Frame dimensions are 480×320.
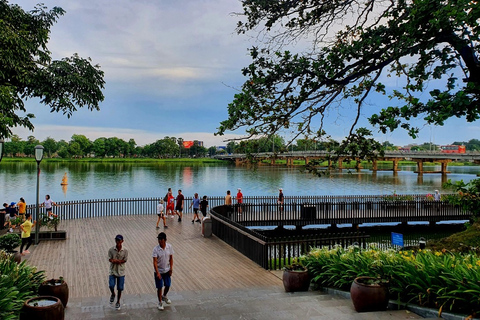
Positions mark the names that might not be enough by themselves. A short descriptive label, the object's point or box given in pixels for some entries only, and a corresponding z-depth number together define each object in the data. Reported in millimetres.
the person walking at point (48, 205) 18594
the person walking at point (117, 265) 7801
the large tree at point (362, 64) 6711
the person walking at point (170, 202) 21456
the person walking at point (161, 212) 18750
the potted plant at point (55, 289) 7203
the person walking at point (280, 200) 23925
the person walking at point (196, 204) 19906
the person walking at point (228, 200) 22000
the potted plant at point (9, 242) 11914
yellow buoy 49562
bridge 69688
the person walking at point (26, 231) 12633
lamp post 14409
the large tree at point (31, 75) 9938
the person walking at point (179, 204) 20344
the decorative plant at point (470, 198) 8008
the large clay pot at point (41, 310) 5656
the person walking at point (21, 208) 17823
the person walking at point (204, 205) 20344
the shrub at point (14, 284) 5574
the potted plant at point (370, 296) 6887
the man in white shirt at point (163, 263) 7840
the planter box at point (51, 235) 15414
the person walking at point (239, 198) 23647
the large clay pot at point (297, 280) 9055
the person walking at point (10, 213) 16944
